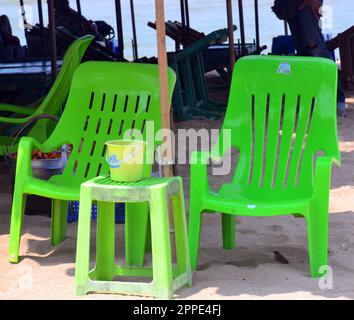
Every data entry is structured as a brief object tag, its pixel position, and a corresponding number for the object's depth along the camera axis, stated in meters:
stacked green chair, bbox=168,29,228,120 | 8.69
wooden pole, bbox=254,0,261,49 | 11.04
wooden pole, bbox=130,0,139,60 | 11.18
